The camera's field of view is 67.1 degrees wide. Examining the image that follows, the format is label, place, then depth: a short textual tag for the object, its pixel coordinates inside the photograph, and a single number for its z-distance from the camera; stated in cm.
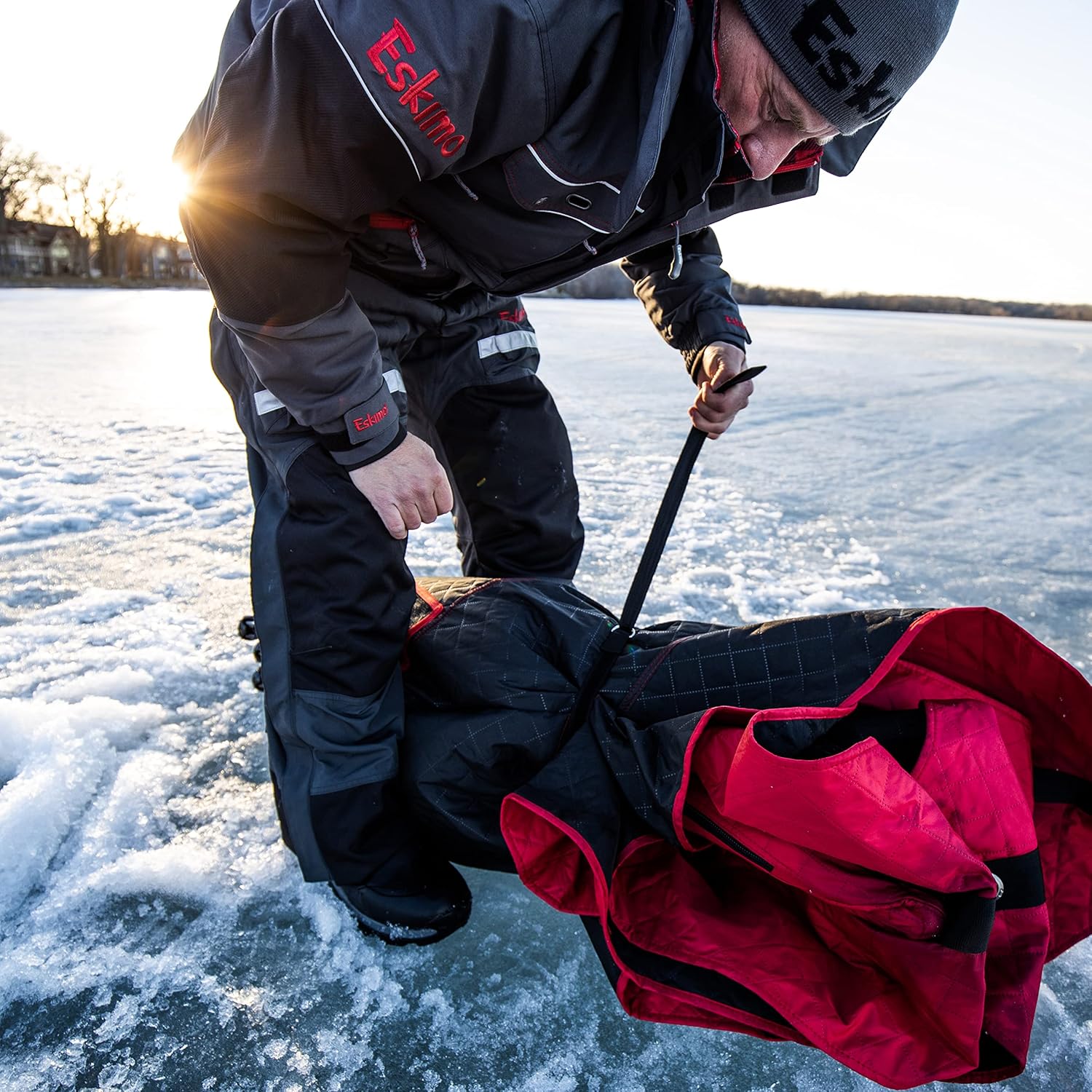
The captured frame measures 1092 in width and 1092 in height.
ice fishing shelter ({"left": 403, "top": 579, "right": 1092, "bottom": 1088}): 91
